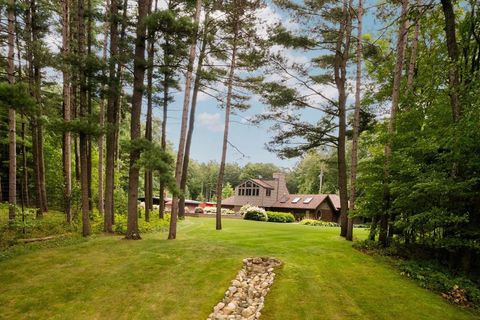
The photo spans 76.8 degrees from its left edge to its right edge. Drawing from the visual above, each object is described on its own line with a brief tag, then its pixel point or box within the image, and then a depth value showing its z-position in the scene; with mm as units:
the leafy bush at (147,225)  12414
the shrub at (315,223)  27875
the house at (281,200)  34747
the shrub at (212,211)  34594
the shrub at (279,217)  28891
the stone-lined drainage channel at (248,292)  5859
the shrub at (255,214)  27781
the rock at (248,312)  5844
